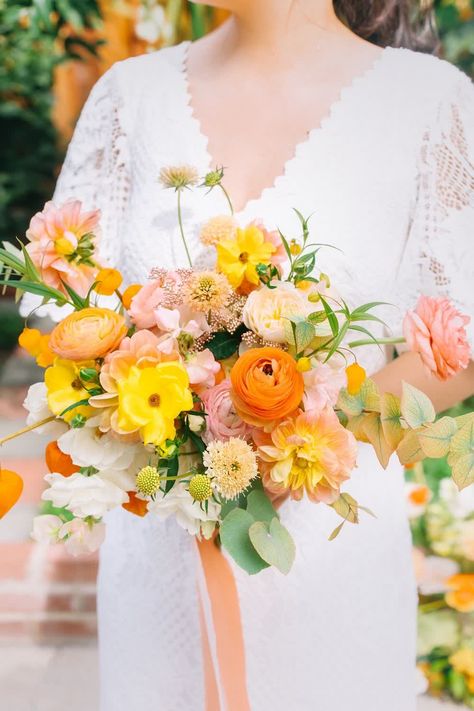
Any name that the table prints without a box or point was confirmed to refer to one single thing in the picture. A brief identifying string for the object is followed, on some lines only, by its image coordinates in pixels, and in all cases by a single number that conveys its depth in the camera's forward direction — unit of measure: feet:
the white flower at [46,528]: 2.60
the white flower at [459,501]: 8.17
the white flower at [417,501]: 8.34
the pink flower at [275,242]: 2.69
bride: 3.57
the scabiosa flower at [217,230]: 2.76
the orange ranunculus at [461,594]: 7.64
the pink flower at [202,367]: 2.35
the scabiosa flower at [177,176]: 2.89
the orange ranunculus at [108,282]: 2.57
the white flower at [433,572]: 7.87
